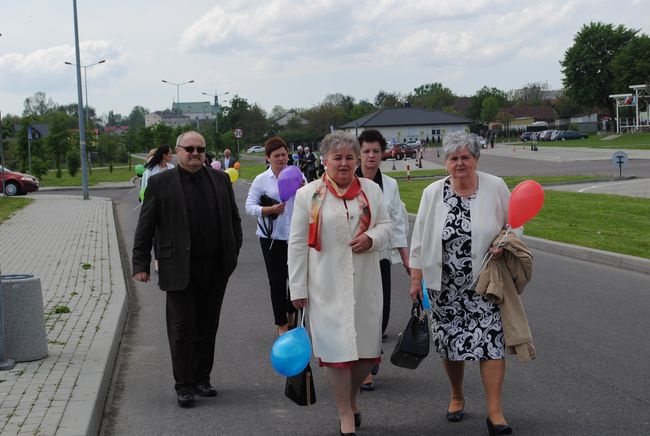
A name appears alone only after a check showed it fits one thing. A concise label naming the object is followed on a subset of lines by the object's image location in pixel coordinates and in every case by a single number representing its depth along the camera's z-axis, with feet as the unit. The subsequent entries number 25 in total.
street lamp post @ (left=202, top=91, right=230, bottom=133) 285.84
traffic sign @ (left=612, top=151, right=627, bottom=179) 102.22
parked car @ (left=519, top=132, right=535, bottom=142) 347.77
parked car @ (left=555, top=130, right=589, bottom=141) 315.99
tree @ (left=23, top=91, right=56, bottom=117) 606.96
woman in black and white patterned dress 17.93
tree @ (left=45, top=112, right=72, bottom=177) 220.10
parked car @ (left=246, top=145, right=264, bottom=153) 404.12
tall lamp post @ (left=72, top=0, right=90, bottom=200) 113.39
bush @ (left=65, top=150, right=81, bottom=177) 197.16
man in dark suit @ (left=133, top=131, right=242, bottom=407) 21.15
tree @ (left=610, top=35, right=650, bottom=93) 351.01
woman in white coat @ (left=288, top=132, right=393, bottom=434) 17.60
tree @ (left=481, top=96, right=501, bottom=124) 433.48
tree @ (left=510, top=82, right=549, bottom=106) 572.92
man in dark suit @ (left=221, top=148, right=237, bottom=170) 73.07
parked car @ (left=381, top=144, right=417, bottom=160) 224.74
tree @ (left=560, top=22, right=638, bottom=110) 380.17
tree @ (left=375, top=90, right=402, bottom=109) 540.23
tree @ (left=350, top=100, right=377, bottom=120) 449.89
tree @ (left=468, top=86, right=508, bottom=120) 488.85
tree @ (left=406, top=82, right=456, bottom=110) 563.89
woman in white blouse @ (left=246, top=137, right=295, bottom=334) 26.40
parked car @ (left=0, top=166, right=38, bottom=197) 131.54
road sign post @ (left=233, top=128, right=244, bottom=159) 220.14
